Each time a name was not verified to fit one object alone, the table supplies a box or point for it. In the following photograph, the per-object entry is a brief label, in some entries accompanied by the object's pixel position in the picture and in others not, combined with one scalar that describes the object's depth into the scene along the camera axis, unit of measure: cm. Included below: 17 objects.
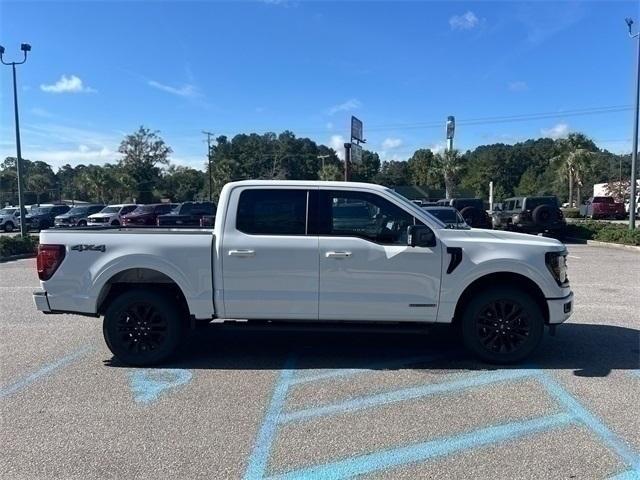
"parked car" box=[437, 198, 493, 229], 2164
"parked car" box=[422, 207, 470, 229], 1614
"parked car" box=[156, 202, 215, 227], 3038
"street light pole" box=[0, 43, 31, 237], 2087
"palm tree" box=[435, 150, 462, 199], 6912
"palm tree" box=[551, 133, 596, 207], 5553
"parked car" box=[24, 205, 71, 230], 3544
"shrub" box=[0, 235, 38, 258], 1753
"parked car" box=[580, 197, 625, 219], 3772
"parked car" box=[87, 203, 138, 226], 3172
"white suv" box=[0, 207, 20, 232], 3616
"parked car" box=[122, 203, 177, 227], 3181
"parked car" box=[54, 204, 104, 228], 3351
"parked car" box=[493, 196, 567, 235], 2150
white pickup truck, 534
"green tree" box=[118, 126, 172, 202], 9619
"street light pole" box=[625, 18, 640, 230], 1980
